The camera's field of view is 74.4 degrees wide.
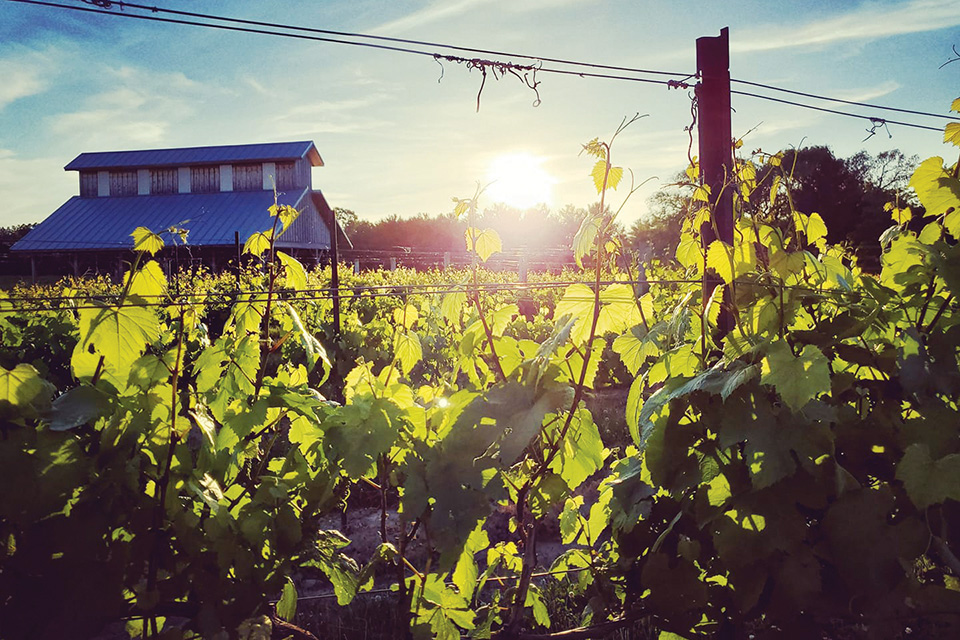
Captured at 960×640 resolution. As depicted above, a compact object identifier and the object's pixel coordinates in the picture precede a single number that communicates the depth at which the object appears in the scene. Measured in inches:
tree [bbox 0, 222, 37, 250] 1753.7
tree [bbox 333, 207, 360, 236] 2292.1
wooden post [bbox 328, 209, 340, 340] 223.0
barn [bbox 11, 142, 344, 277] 1229.7
